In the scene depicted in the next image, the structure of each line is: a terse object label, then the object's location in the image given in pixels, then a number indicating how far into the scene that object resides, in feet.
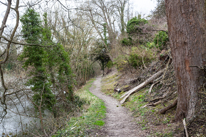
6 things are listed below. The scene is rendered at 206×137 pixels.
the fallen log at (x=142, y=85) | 32.40
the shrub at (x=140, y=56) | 45.85
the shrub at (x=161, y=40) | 34.35
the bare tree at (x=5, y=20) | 14.74
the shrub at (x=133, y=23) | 68.59
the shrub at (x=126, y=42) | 70.59
